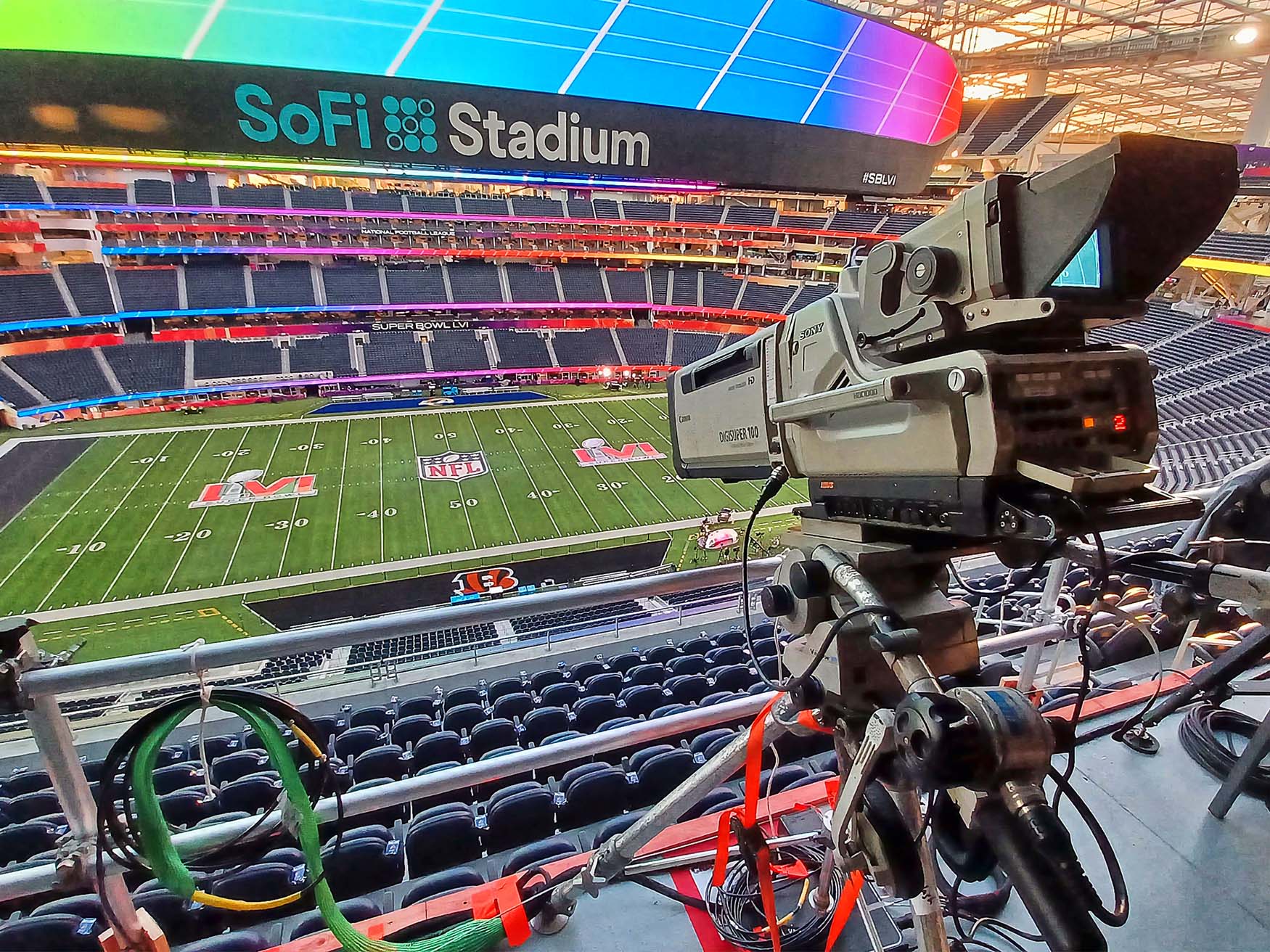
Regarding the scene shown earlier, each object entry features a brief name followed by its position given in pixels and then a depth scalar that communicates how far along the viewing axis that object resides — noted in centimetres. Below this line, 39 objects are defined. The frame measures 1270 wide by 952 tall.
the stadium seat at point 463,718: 645
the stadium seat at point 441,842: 390
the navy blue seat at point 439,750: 550
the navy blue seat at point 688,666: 755
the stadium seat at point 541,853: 308
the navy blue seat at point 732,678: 684
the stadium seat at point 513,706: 676
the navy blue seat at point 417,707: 716
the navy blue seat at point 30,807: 516
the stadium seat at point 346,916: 263
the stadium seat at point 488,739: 569
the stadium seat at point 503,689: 754
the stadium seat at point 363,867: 362
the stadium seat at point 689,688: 666
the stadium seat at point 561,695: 684
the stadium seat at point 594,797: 430
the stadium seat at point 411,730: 620
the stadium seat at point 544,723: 595
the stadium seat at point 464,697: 732
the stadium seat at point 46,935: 251
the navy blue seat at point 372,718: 694
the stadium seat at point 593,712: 609
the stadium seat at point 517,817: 410
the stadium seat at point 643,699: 628
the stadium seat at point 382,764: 523
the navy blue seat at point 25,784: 596
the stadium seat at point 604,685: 697
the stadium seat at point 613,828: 315
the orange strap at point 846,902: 181
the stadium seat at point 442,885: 286
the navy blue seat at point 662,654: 839
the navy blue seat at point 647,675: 725
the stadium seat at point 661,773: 454
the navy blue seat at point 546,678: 775
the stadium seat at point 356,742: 603
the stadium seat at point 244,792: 487
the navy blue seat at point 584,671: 791
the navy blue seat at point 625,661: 829
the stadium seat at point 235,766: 568
